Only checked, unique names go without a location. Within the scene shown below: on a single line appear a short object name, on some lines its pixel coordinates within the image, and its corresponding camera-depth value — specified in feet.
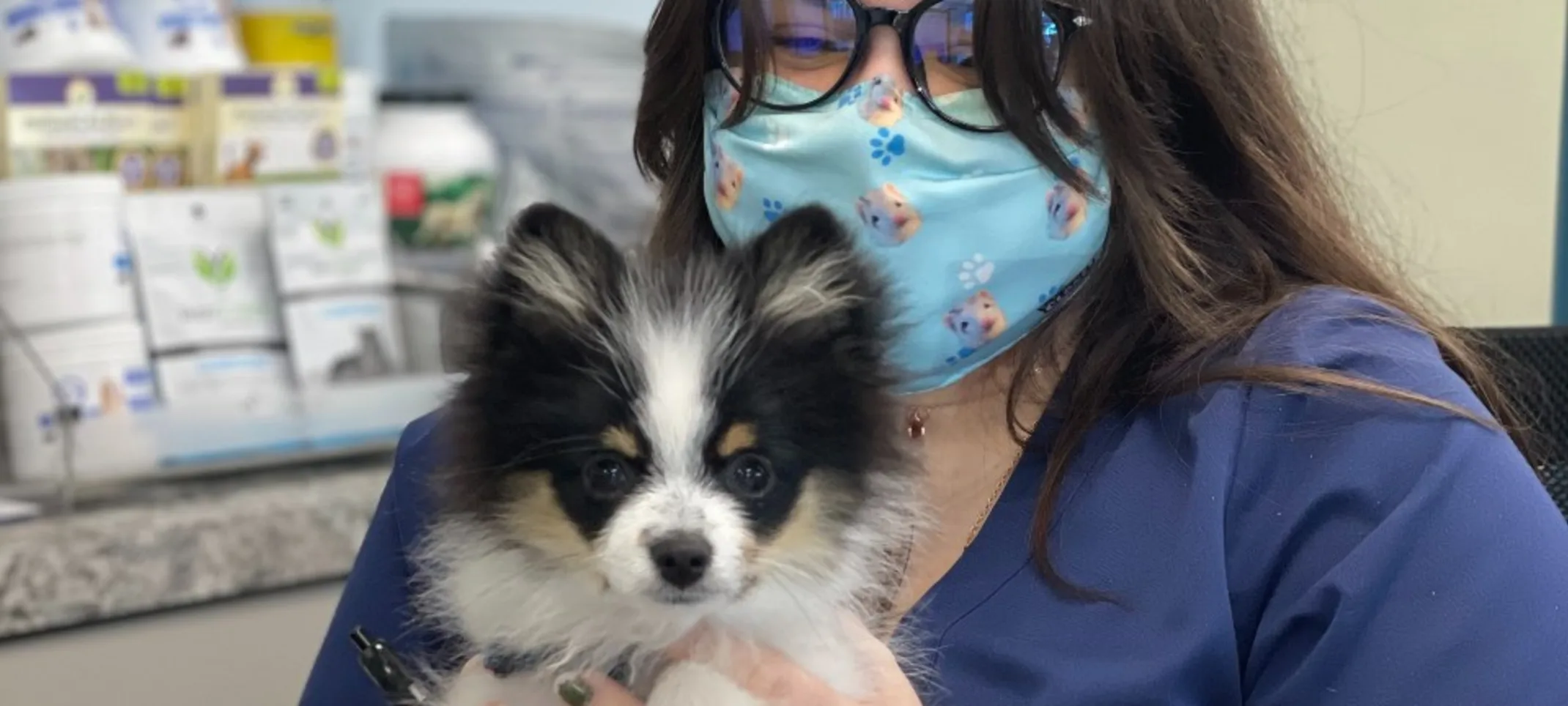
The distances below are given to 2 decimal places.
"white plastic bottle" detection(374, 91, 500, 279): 9.17
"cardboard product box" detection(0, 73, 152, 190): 7.39
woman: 4.00
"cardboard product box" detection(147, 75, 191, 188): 7.96
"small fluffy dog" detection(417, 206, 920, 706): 3.94
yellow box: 8.79
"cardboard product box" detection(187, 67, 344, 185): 8.05
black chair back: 5.08
